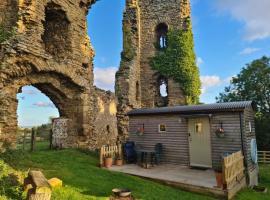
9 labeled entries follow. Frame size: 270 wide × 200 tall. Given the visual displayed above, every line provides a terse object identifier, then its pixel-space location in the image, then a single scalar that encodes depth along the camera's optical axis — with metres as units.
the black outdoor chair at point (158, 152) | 9.85
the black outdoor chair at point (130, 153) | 10.34
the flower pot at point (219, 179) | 6.67
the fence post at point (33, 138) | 11.00
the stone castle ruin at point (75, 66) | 8.77
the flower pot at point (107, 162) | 9.34
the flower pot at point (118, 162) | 9.83
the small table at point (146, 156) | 9.38
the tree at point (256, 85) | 24.39
